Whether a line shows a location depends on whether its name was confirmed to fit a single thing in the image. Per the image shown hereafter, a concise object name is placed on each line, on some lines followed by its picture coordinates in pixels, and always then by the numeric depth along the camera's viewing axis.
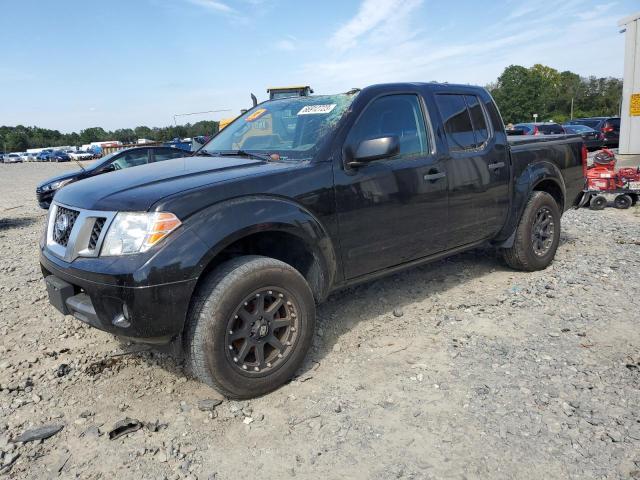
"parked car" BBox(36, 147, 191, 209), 10.84
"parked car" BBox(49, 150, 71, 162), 60.19
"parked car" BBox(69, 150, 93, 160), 55.20
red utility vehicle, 8.73
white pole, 19.17
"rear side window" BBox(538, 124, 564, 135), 22.95
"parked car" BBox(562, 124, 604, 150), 23.03
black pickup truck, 2.67
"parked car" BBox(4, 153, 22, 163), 63.44
